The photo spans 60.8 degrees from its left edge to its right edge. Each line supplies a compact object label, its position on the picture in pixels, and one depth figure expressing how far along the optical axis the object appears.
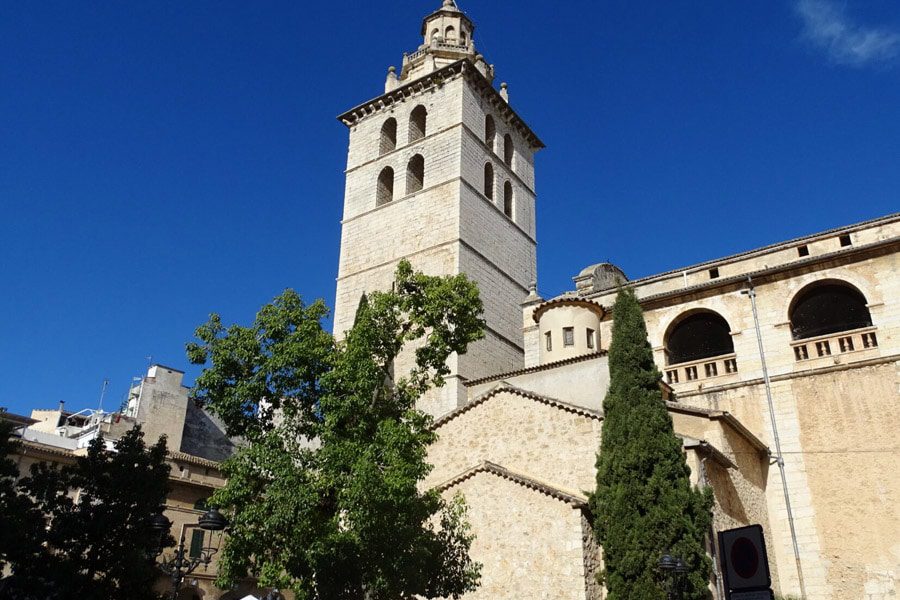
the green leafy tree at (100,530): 14.22
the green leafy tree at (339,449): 11.73
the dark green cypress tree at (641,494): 13.55
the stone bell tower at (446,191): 27.20
